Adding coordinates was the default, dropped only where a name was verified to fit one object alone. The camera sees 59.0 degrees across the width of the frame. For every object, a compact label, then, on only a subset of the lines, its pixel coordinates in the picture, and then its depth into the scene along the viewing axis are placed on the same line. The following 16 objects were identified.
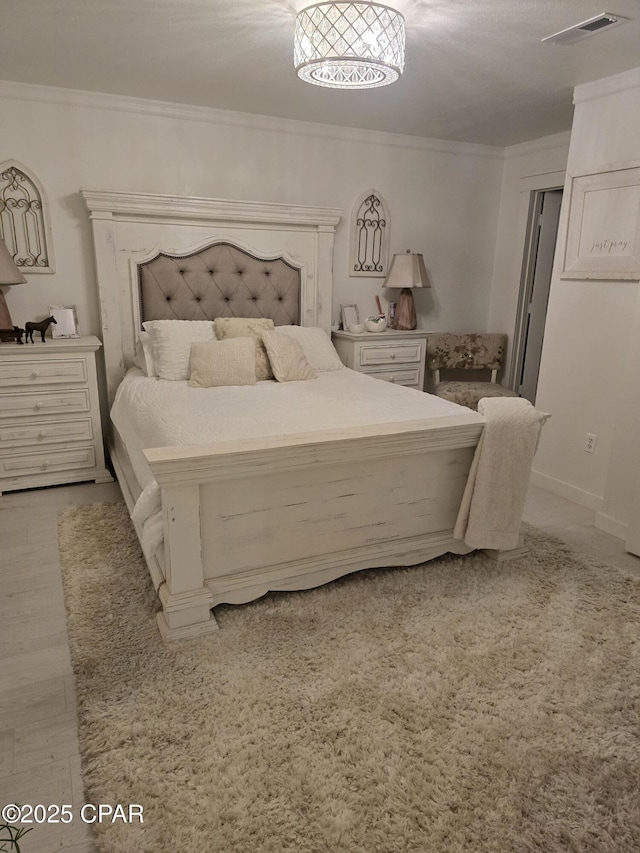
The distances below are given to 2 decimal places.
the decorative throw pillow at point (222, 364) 2.90
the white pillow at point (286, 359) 3.09
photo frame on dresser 3.21
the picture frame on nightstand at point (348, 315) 3.97
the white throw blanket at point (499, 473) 2.25
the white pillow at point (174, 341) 3.03
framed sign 2.79
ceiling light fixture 1.85
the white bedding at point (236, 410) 2.05
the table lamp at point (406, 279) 3.91
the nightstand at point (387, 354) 3.79
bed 1.88
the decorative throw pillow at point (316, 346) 3.41
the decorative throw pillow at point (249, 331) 3.13
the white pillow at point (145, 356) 3.12
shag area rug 1.28
